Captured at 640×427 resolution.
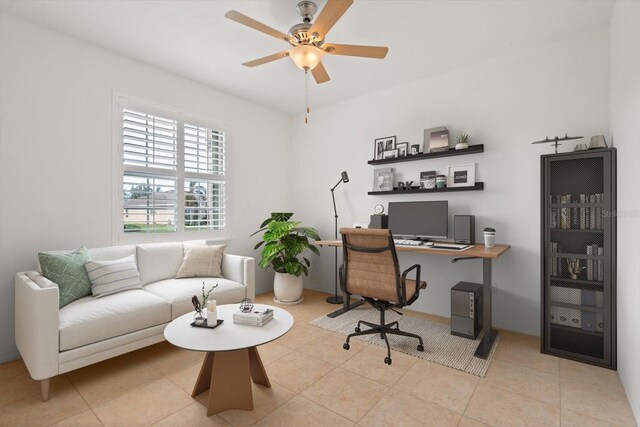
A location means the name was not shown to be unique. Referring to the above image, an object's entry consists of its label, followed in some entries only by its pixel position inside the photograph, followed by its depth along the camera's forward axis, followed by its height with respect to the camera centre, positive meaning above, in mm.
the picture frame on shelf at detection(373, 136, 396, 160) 4023 +895
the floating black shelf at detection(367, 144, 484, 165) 3301 +680
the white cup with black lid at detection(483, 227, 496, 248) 3021 -239
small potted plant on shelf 3359 +787
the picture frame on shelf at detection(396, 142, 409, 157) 3884 +824
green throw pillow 2420 -476
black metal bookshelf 2410 -351
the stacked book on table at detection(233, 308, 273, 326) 2027 -686
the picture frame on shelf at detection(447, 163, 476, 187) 3410 +430
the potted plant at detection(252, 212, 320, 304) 4016 -557
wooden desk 2639 -545
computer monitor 3484 -63
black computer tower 2957 -938
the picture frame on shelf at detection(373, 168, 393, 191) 3998 +451
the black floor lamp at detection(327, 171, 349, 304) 4195 -499
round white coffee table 1770 -732
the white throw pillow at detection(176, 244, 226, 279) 3320 -517
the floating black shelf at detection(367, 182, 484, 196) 3322 +276
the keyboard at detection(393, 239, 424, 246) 3320 -313
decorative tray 1997 -718
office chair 2518 -521
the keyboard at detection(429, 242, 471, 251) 2958 -320
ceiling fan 2148 +1258
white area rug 2506 -1192
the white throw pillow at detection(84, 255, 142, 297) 2598 -536
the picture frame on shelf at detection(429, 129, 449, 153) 3539 +841
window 3328 +479
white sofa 2010 -756
